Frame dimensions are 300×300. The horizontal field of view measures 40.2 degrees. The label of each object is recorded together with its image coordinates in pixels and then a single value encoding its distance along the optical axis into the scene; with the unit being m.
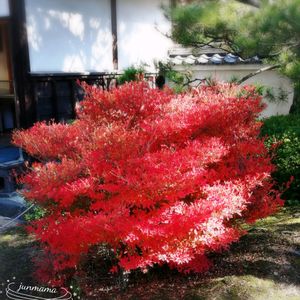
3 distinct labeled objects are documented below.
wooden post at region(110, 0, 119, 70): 8.45
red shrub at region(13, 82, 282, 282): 3.20
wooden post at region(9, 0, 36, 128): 6.53
